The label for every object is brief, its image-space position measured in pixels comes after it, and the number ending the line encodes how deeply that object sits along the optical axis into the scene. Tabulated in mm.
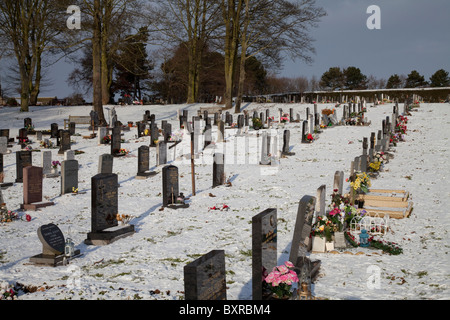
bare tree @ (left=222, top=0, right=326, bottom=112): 33875
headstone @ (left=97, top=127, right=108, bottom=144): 22547
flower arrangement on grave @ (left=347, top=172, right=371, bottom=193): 11669
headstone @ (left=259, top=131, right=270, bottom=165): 17453
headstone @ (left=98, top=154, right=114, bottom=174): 14766
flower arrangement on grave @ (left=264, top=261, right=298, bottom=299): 5930
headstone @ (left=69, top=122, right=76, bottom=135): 25172
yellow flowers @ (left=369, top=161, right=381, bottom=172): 15039
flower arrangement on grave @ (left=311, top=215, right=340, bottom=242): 8508
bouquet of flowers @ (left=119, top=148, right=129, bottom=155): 19797
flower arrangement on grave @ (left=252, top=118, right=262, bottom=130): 26125
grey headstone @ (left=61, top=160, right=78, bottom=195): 13438
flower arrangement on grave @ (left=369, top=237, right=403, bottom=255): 8133
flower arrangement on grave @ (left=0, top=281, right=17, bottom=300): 6051
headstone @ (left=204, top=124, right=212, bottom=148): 21330
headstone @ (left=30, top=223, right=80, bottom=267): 7791
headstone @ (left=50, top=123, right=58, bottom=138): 24516
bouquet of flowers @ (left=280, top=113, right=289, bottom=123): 28422
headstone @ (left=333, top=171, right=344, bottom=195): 10641
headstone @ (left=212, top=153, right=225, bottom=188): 14148
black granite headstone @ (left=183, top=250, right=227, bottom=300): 4867
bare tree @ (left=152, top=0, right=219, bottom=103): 39188
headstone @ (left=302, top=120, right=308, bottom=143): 21922
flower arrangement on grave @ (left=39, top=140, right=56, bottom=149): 22223
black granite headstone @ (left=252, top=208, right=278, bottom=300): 6113
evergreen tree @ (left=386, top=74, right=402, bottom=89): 73750
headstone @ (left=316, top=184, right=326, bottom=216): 9414
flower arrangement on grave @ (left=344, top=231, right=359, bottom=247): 8695
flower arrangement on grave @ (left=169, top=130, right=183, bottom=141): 22156
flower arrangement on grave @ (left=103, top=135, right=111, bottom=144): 22766
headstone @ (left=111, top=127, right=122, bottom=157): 19255
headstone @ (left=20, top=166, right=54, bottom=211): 11938
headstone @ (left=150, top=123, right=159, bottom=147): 21534
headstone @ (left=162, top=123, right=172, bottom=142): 22141
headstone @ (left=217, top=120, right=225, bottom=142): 22469
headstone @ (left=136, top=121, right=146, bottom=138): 24650
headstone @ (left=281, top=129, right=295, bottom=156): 19280
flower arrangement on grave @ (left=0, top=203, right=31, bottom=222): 10656
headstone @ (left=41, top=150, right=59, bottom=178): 15719
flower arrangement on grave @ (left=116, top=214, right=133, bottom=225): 9820
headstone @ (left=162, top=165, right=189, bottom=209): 11867
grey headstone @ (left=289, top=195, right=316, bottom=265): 7418
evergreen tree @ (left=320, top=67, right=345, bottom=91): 73375
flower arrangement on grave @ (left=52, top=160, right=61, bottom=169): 16266
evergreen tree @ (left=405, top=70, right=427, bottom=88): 70062
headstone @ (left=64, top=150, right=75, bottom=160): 15336
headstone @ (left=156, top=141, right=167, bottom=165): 17719
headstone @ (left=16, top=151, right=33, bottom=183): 15940
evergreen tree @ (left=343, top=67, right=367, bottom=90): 74125
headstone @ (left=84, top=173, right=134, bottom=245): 9172
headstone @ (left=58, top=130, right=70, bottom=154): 20562
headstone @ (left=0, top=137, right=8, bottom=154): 19867
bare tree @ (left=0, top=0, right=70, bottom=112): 36000
